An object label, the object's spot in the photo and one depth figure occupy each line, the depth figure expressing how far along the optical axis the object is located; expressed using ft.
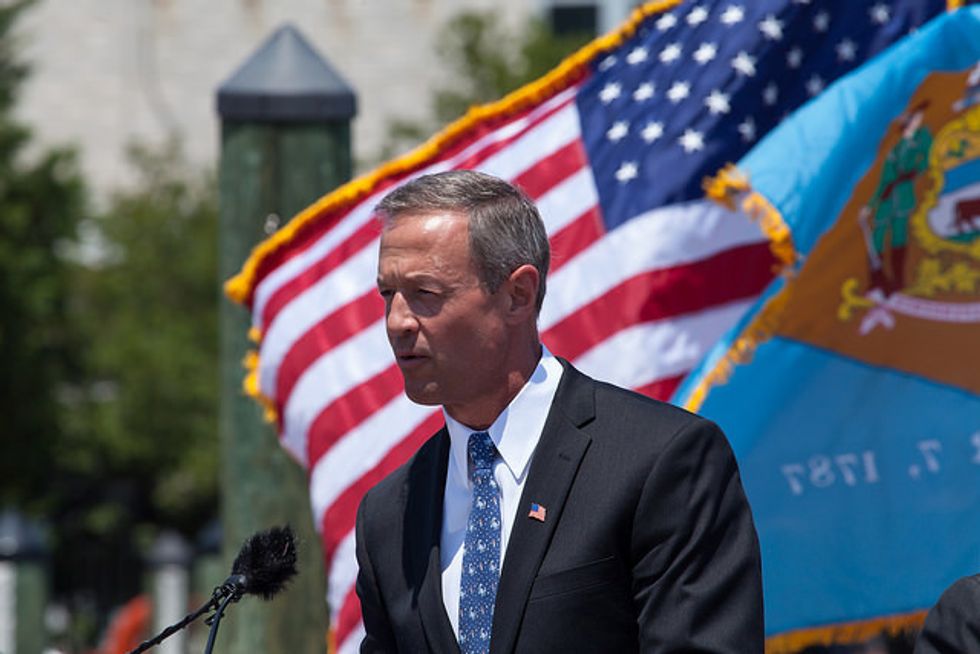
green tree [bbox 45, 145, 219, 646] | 175.42
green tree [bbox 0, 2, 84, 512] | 147.95
